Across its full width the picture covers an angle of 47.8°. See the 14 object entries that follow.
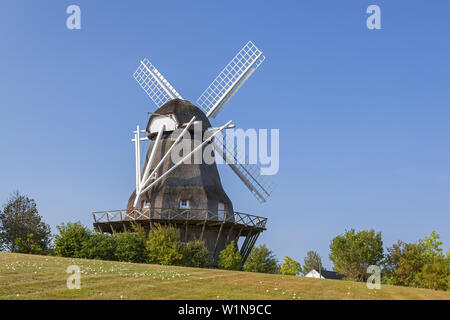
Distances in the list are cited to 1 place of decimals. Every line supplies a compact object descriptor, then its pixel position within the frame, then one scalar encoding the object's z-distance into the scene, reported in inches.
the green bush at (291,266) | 2472.2
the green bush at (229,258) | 1320.1
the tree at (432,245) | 2059.5
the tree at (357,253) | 2180.1
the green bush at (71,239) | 1192.2
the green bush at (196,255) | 1261.1
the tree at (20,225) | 1609.3
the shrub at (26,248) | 1304.1
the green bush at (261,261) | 2023.9
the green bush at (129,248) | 1185.4
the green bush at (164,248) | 1196.9
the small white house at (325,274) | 3004.4
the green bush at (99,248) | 1175.6
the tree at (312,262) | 3588.8
